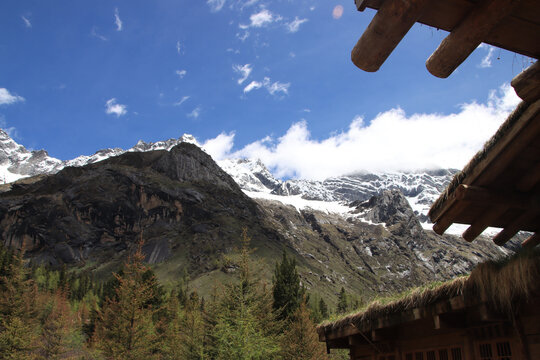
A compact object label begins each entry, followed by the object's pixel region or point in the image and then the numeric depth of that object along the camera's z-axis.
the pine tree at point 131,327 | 25.14
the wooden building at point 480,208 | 3.01
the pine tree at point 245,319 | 19.34
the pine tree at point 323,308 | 89.90
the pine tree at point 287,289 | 41.44
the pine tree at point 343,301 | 68.94
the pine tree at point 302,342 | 27.30
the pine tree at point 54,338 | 37.28
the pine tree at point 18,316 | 31.81
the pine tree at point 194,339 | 25.17
